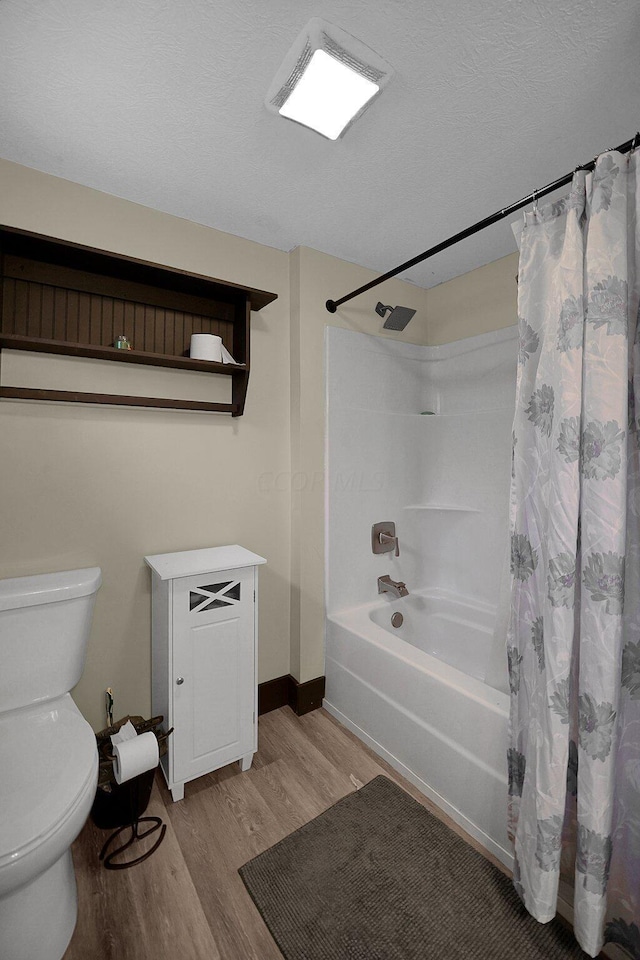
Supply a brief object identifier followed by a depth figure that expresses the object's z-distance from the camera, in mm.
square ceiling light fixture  1100
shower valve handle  2549
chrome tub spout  2477
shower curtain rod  1083
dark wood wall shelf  1579
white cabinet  1658
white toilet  1012
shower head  2400
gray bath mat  1194
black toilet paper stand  1422
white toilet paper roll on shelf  1860
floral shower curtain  1054
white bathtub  1483
